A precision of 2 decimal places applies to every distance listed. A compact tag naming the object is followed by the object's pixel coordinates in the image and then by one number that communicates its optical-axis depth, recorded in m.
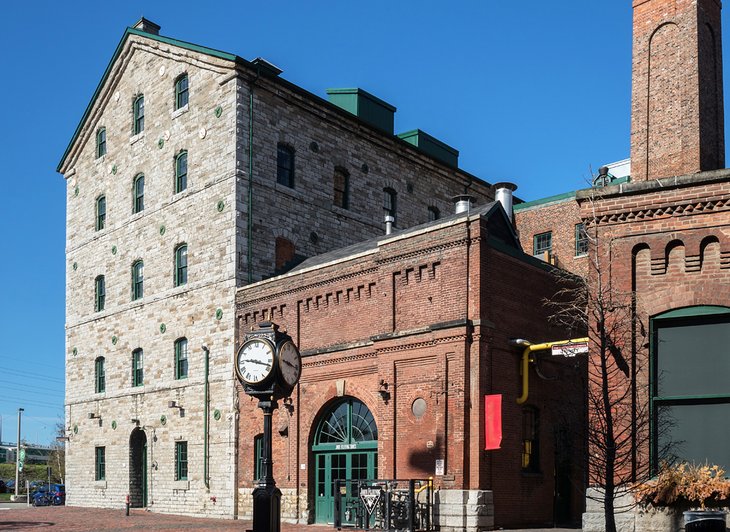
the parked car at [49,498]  44.59
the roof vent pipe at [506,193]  32.53
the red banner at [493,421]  21.52
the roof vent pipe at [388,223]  34.16
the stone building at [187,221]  31.05
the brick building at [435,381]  22.19
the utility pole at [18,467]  60.20
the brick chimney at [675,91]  15.41
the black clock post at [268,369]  13.87
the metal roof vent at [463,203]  30.33
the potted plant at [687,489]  13.20
